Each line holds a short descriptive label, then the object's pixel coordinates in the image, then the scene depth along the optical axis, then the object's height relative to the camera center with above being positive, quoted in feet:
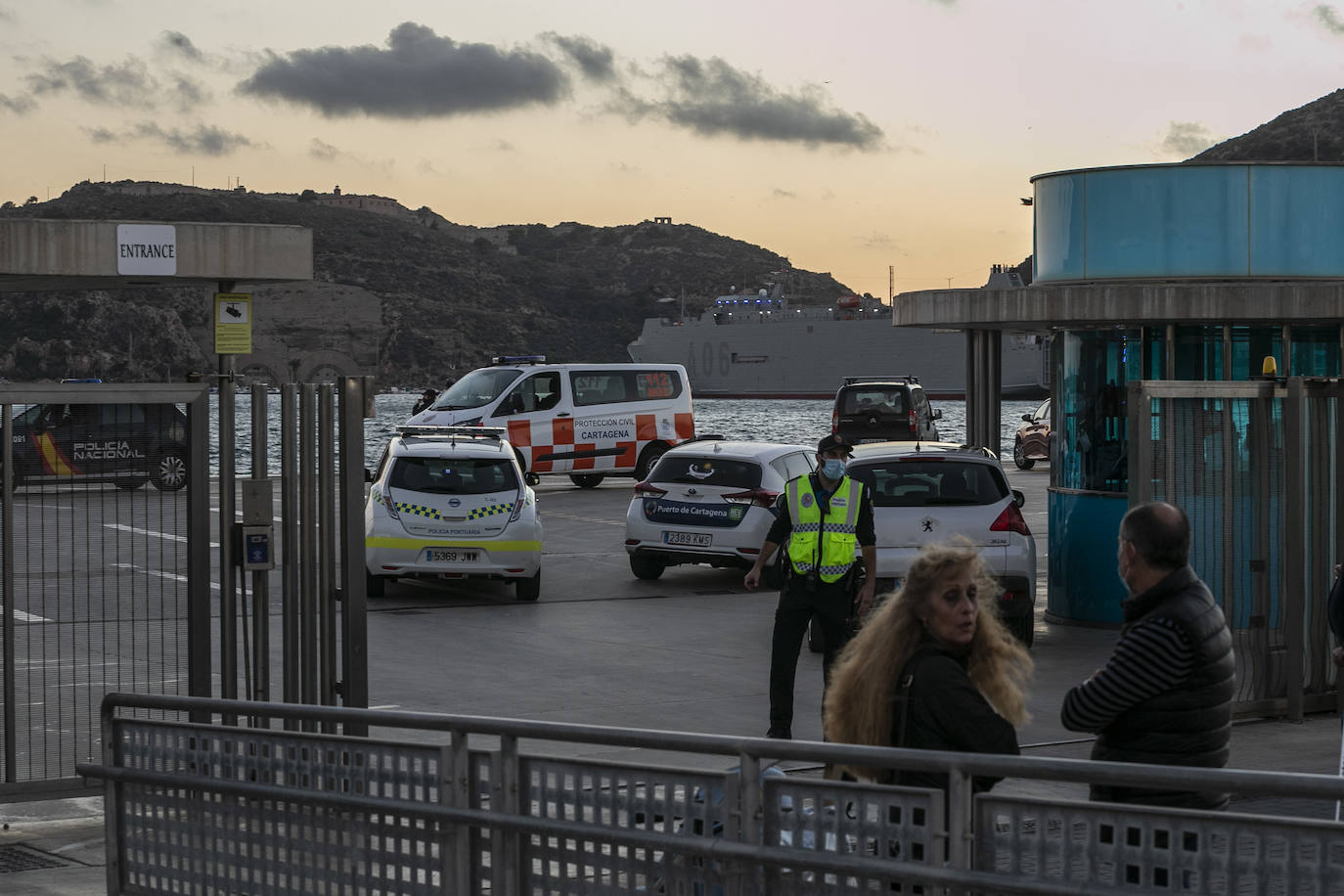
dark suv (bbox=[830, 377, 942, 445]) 117.50 -0.33
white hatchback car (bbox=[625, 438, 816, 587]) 57.57 -3.15
